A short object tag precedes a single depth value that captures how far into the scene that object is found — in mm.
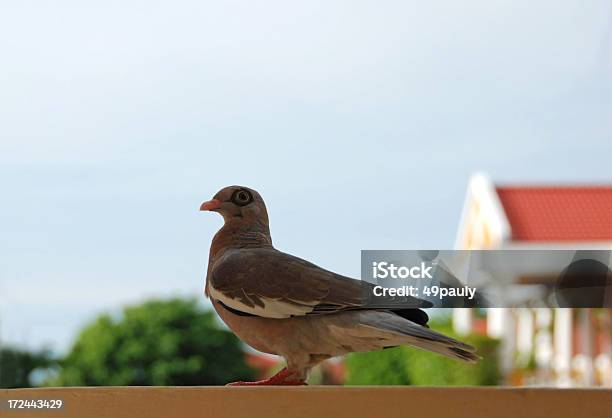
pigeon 1044
